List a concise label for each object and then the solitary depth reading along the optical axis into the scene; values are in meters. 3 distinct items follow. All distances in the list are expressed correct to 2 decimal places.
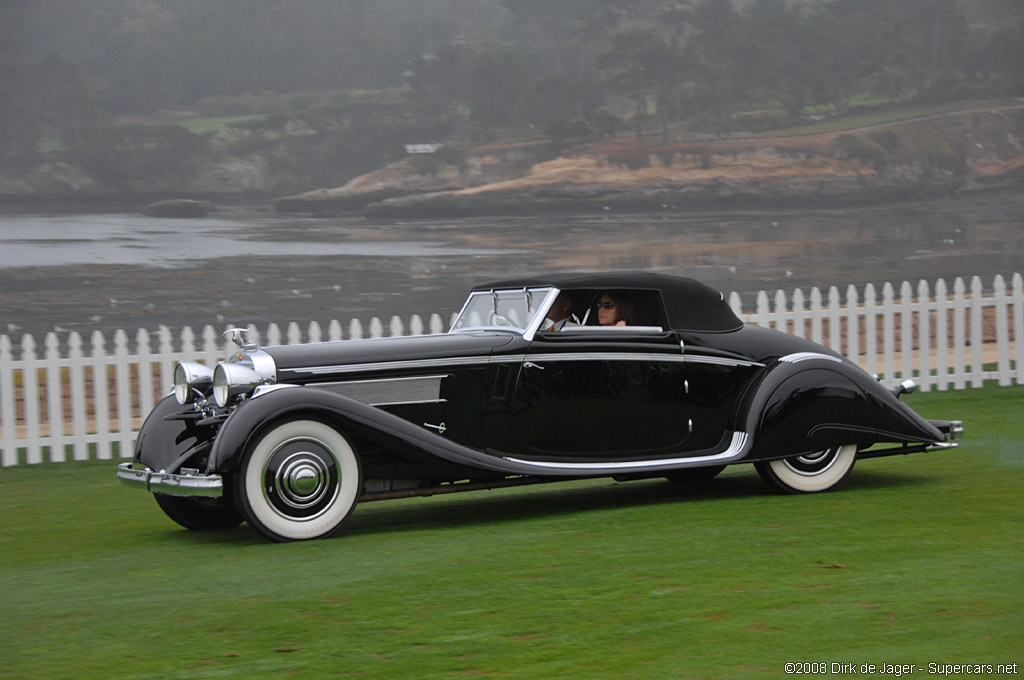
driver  12.96
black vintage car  11.25
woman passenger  13.39
